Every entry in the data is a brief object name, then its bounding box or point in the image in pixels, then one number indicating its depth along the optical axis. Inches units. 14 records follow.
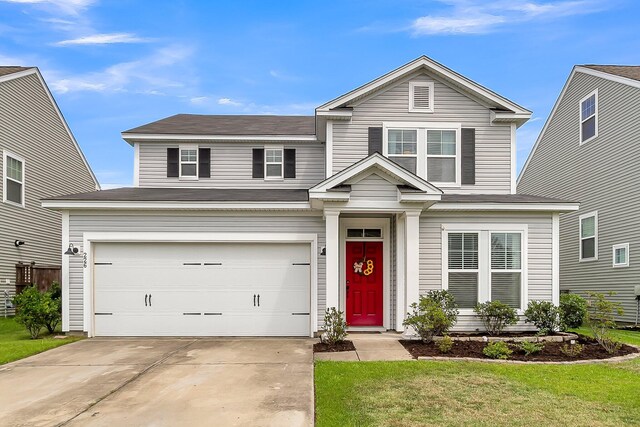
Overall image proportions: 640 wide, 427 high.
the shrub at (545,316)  449.4
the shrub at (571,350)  368.5
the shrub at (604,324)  391.2
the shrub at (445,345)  372.5
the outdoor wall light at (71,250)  461.4
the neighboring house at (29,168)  646.5
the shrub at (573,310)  484.1
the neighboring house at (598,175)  611.8
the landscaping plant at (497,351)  359.5
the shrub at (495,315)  446.0
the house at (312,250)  467.2
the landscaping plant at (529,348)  368.8
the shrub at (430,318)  401.1
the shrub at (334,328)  403.2
